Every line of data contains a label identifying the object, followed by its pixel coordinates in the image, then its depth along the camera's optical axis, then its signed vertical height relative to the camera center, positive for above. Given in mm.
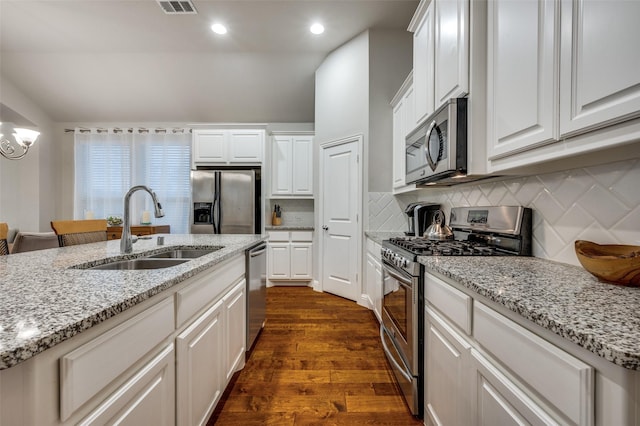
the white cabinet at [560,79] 733 +449
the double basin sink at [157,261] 1427 -309
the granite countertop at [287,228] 4059 -281
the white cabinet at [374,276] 2540 -685
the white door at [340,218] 3336 -99
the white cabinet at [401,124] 2484 +874
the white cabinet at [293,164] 4559 +775
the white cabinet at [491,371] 590 -463
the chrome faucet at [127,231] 1513 -130
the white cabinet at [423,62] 1848 +1103
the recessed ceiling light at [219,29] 3338 +2271
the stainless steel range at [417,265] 1399 -314
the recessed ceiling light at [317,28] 3286 +2255
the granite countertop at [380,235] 2647 -260
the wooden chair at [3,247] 1580 -239
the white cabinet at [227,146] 4496 +1057
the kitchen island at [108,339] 516 -345
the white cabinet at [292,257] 4102 -723
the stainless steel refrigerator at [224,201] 4203 +128
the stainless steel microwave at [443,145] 1471 +404
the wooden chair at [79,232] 2059 -195
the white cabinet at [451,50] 1423 +937
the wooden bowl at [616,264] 806 -161
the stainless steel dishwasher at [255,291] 2037 -676
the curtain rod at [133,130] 5016 +1468
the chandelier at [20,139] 2672 +689
